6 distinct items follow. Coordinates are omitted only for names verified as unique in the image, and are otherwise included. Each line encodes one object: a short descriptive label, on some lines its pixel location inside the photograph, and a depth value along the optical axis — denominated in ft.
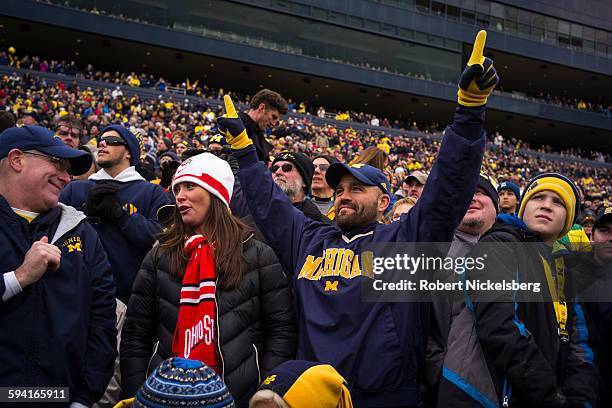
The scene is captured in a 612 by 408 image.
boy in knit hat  8.08
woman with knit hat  8.20
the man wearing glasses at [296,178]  13.29
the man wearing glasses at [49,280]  7.73
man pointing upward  8.00
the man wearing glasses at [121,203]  10.73
